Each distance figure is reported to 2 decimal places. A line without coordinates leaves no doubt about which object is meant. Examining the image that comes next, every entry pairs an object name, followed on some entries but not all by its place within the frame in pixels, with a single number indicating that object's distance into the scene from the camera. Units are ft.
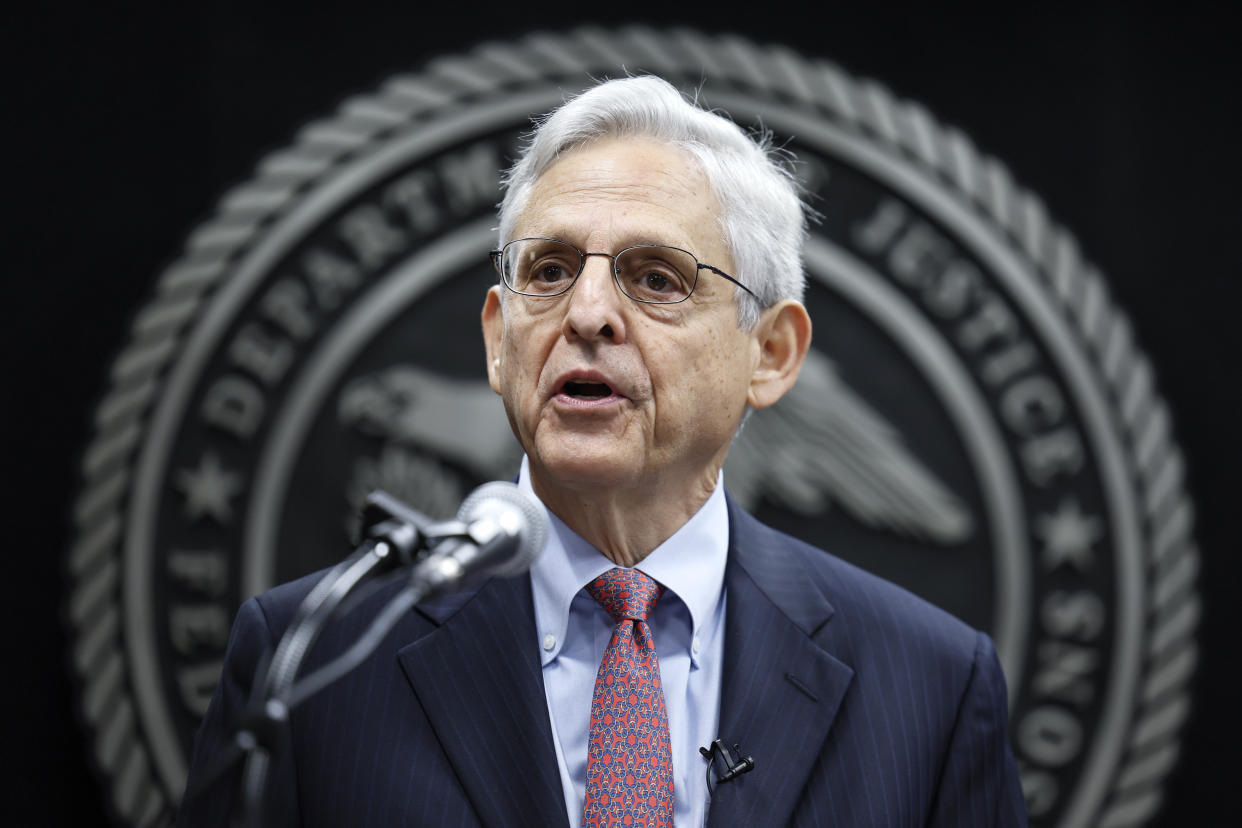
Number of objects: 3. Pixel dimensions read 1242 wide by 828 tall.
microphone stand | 11.56
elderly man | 12.15
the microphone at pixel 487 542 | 11.63
